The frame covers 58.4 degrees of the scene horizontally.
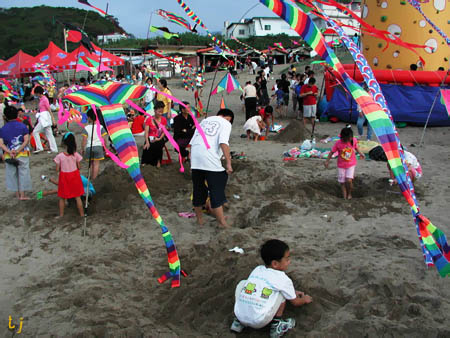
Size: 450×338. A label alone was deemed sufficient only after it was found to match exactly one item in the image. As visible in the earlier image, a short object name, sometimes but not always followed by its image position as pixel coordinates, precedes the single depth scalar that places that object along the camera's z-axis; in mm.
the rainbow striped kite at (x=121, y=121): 3570
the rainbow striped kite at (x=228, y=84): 10328
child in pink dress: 5684
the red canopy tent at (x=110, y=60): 16022
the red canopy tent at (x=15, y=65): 18595
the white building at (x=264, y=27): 53431
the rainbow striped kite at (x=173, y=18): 8709
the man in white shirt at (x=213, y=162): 5074
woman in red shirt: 7605
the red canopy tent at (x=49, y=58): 17453
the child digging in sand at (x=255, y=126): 10960
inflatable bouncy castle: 12023
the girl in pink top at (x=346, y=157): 6094
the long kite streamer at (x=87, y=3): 4759
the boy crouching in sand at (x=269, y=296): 2900
